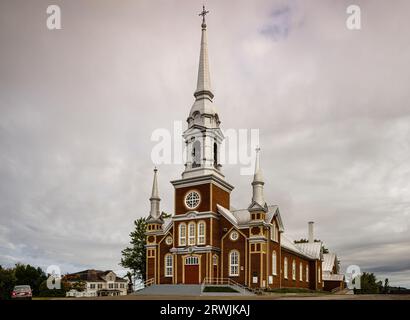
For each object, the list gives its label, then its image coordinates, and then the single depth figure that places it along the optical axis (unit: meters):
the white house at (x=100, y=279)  99.19
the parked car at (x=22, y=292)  29.83
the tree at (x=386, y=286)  47.91
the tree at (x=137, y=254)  63.50
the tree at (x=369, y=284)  70.19
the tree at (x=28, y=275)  61.09
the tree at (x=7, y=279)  59.85
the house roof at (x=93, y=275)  101.01
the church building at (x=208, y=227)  46.25
